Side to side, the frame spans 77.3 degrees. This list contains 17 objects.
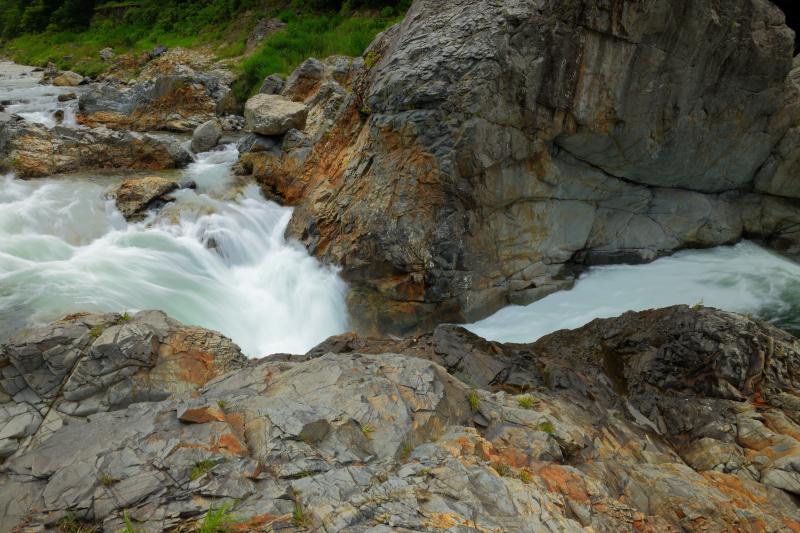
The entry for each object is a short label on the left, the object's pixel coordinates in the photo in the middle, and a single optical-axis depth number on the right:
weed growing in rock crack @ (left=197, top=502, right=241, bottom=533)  3.46
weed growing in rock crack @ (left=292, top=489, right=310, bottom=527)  3.58
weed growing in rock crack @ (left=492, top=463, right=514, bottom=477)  4.57
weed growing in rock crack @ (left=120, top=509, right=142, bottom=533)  3.53
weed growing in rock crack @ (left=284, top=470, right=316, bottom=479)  4.12
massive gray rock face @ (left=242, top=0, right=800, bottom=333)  10.10
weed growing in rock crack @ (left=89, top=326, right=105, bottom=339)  6.27
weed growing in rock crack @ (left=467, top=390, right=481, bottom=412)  5.73
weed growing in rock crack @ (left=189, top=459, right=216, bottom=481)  4.05
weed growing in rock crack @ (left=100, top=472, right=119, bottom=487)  4.03
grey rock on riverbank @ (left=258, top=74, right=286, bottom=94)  20.81
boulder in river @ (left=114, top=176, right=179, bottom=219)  12.20
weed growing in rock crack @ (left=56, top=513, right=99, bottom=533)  3.74
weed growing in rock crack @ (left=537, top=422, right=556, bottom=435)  5.66
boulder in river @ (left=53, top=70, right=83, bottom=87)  26.72
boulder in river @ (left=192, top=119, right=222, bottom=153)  17.53
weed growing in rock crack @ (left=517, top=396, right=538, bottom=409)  6.36
